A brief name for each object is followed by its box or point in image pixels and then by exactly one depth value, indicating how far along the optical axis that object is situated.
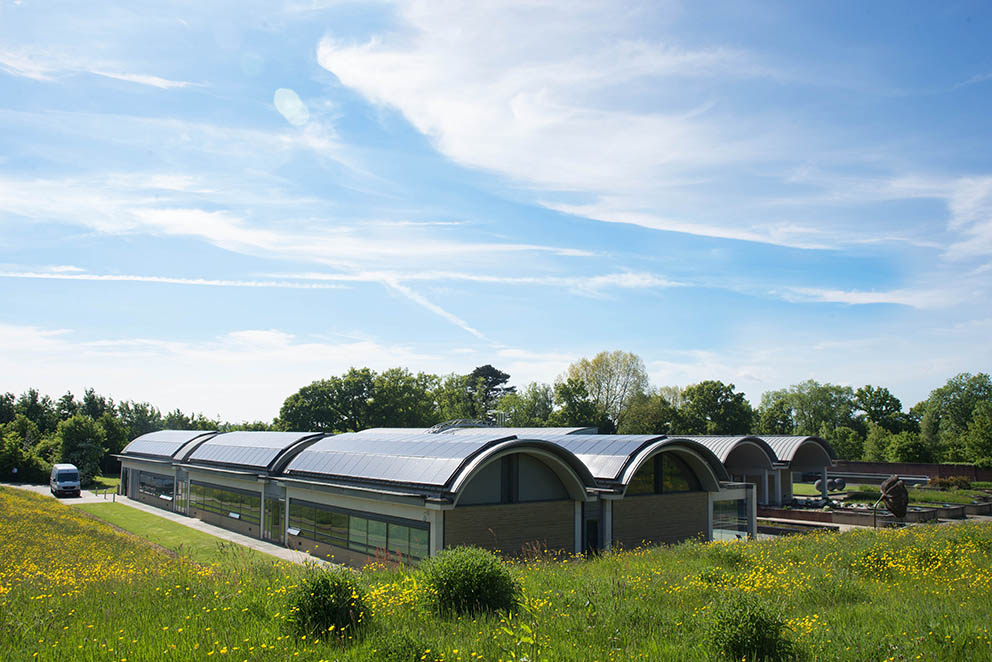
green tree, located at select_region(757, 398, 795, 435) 98.56
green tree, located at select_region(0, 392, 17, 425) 86.46
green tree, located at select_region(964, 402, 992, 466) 68.69
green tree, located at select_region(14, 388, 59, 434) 87.31
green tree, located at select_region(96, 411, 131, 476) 73.81
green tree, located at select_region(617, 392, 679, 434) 86.31
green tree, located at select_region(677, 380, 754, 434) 87.50
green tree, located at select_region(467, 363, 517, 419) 120.06
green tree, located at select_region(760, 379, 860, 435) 122.44
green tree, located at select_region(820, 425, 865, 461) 90.12
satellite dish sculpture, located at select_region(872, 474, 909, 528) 39.47
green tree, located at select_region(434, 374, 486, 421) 101.23
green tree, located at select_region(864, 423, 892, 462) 83.81
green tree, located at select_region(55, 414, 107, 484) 66.56
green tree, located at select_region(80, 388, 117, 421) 90.94
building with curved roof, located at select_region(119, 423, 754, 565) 25.23
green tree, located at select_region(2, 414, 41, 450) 73.34
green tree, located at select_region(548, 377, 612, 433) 87.12
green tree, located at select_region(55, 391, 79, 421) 91.50
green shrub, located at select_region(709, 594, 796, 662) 10.58
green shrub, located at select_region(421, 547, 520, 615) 13.19
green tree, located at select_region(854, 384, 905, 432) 115.56
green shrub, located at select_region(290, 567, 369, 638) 11.56
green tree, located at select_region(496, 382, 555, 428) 99.62
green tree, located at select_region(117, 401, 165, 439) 94.44
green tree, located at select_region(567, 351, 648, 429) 94.50
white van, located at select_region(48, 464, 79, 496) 54.44
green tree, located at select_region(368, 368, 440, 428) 89.25
